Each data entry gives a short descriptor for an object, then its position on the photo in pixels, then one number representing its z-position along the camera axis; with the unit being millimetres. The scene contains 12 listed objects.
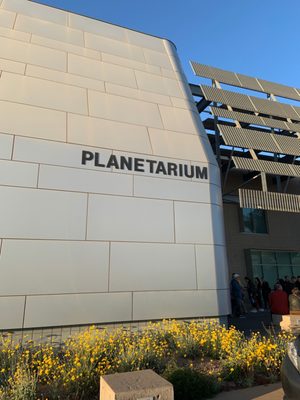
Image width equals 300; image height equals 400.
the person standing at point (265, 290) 14719
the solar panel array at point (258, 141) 12602
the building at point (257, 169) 12273
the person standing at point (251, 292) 14045
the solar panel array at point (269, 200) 10750
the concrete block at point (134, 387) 3207
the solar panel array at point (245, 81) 15361
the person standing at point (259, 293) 14434
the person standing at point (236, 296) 10470
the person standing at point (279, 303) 10273
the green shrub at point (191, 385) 4227
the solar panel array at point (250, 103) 14258
